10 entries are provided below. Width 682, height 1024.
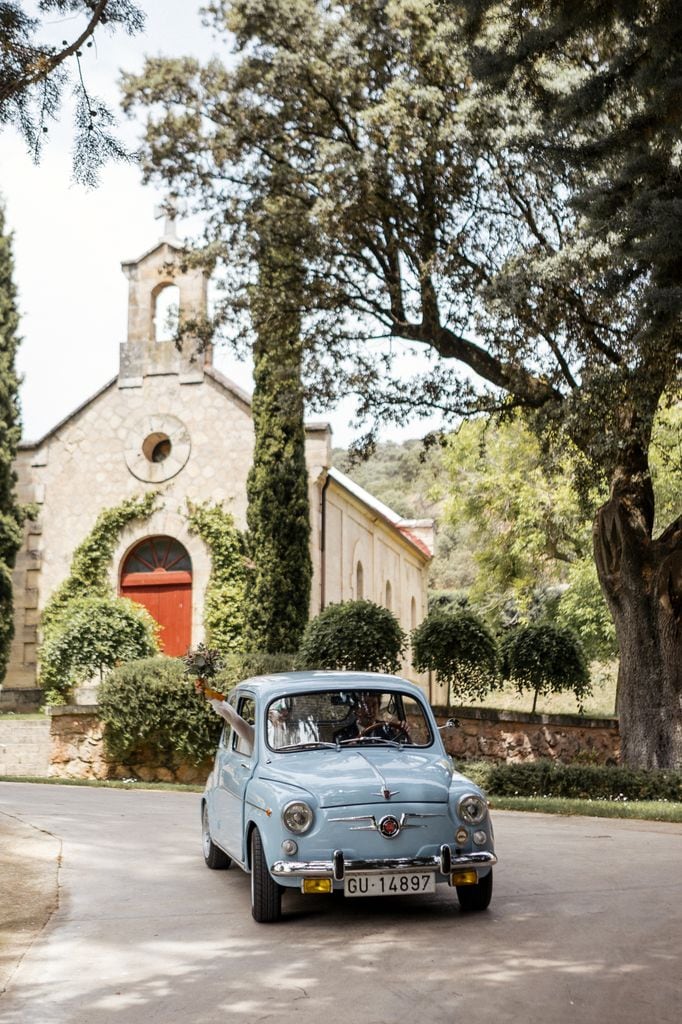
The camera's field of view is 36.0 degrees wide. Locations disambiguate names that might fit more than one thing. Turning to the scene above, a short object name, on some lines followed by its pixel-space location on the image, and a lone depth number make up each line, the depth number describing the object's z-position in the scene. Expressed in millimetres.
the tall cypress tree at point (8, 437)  25059
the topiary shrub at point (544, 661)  19609
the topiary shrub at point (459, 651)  19141
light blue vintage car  6551
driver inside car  7762
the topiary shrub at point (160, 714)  17766
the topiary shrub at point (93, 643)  21797
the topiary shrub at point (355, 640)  18234
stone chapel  25359
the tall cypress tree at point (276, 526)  23000
